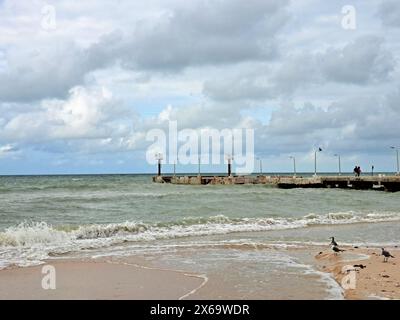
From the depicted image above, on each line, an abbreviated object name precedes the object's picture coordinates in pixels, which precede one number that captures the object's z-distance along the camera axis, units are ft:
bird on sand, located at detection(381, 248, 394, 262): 41.81
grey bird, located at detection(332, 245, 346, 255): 45.77
